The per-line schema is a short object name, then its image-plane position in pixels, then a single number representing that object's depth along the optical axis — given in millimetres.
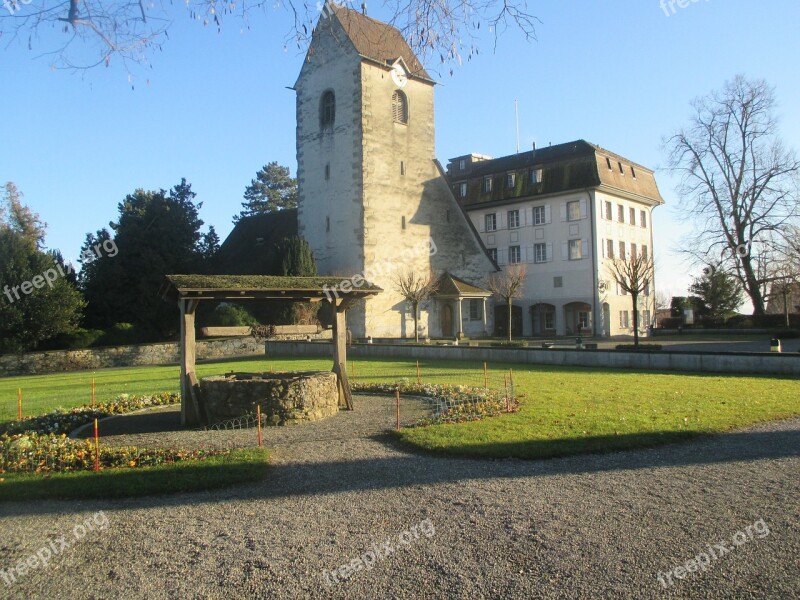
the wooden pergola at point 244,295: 13492
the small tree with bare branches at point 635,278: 29594
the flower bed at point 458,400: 13141
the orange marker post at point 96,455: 9438
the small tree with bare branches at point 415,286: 40906
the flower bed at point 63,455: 9648
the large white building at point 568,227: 48688
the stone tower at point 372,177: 43281
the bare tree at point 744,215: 45906
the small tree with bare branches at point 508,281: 39812
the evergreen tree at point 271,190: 84562
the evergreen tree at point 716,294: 50531
